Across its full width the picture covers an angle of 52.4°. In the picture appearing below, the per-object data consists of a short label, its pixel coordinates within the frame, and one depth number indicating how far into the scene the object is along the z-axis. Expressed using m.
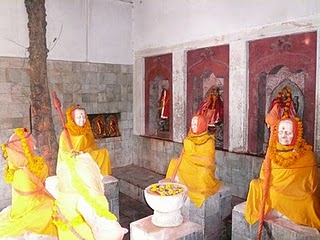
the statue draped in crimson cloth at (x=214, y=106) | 6.79
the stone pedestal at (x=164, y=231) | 3.14
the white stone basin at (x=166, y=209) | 3.30
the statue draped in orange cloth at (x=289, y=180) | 3.81
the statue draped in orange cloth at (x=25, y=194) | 3.40
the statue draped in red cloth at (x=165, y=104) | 7.91
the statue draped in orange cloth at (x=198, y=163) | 4.89
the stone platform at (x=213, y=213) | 4.80
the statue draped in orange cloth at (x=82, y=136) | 5.55
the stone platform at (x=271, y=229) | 3.53
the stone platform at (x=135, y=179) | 6.93
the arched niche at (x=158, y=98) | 7.76
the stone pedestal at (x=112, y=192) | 5.41
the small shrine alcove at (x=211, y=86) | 6.34
